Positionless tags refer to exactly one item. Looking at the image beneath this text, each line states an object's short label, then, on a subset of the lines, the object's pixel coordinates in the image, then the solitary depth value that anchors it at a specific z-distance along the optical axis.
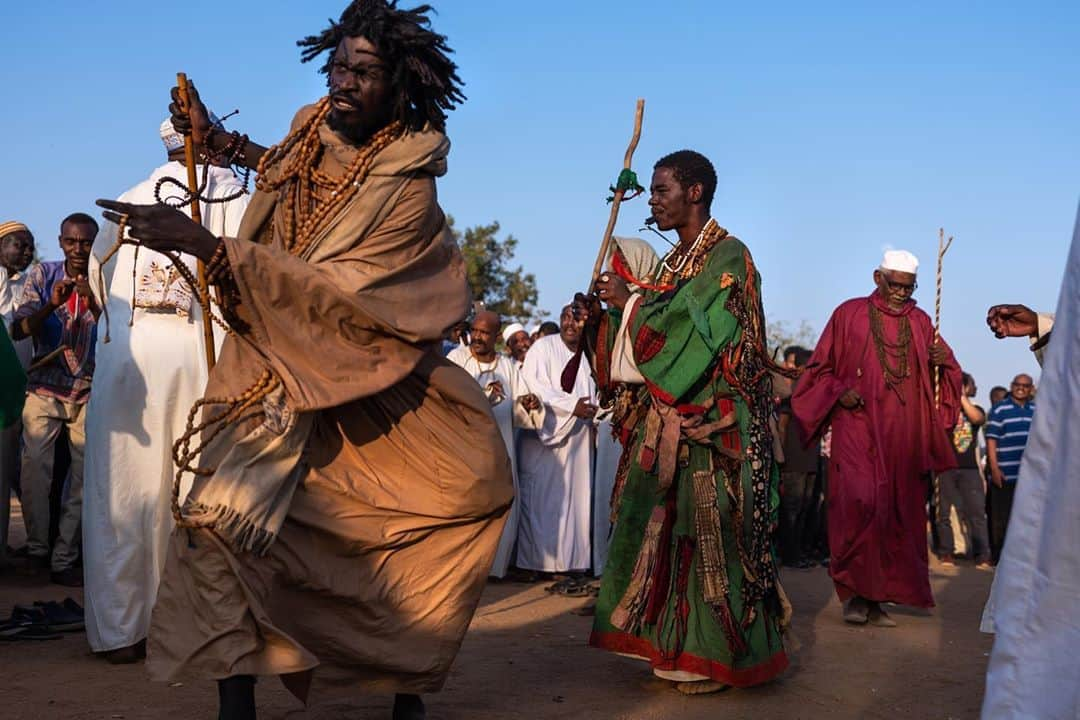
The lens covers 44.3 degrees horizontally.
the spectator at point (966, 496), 16.36
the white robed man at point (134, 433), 6.89
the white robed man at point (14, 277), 10.30
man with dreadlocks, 4.70
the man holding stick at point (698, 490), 6.71
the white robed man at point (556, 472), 12.62
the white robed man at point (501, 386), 12.22
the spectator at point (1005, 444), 14.99
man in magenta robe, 9.60
